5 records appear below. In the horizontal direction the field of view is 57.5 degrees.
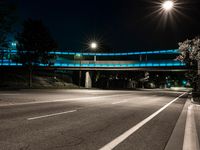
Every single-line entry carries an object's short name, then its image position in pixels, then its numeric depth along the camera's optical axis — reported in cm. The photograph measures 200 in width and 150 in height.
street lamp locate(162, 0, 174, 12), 884
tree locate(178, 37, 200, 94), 1541
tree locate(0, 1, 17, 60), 1477
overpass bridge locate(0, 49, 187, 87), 5451
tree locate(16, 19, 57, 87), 3706
